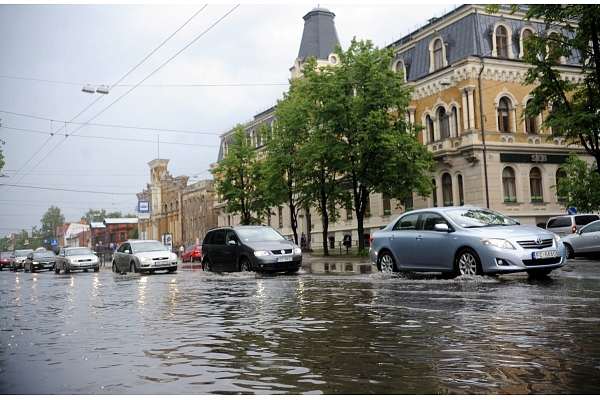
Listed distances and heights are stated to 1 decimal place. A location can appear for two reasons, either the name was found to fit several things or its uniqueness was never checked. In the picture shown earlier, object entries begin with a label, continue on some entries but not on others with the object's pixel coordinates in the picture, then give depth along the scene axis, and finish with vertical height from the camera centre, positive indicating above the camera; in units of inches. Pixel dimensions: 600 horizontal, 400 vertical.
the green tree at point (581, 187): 1246.3 +82.6
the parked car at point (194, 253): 1911.9 -20.3
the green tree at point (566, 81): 959.0 +249.6
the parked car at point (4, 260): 2287.5 -20.1
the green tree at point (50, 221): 7103.8 +344.8
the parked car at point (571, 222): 1104.8 +13.3
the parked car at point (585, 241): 895.7 -16.3
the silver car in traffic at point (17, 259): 1967.3 -16.5
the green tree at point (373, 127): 1396.4 +244.5
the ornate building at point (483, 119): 1579.7 +291.3
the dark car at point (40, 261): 1691.7 -20.7
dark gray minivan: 778.8 -8.7
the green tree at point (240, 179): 2148.1 +219.2
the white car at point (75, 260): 1355.8 -19.5
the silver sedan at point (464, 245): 498.3 -8.3
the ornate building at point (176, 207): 3710.6 +250.7
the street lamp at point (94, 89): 1095.7 +270.9
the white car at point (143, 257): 1043.3 -14.7
